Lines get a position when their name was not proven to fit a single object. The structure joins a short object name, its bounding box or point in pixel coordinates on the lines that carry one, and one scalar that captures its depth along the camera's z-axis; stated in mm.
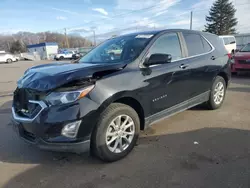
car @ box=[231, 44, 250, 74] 8625
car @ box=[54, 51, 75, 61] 37656
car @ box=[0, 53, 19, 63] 34281
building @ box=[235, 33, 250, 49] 28942
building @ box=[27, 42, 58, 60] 48156
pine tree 48500
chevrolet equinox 2424
